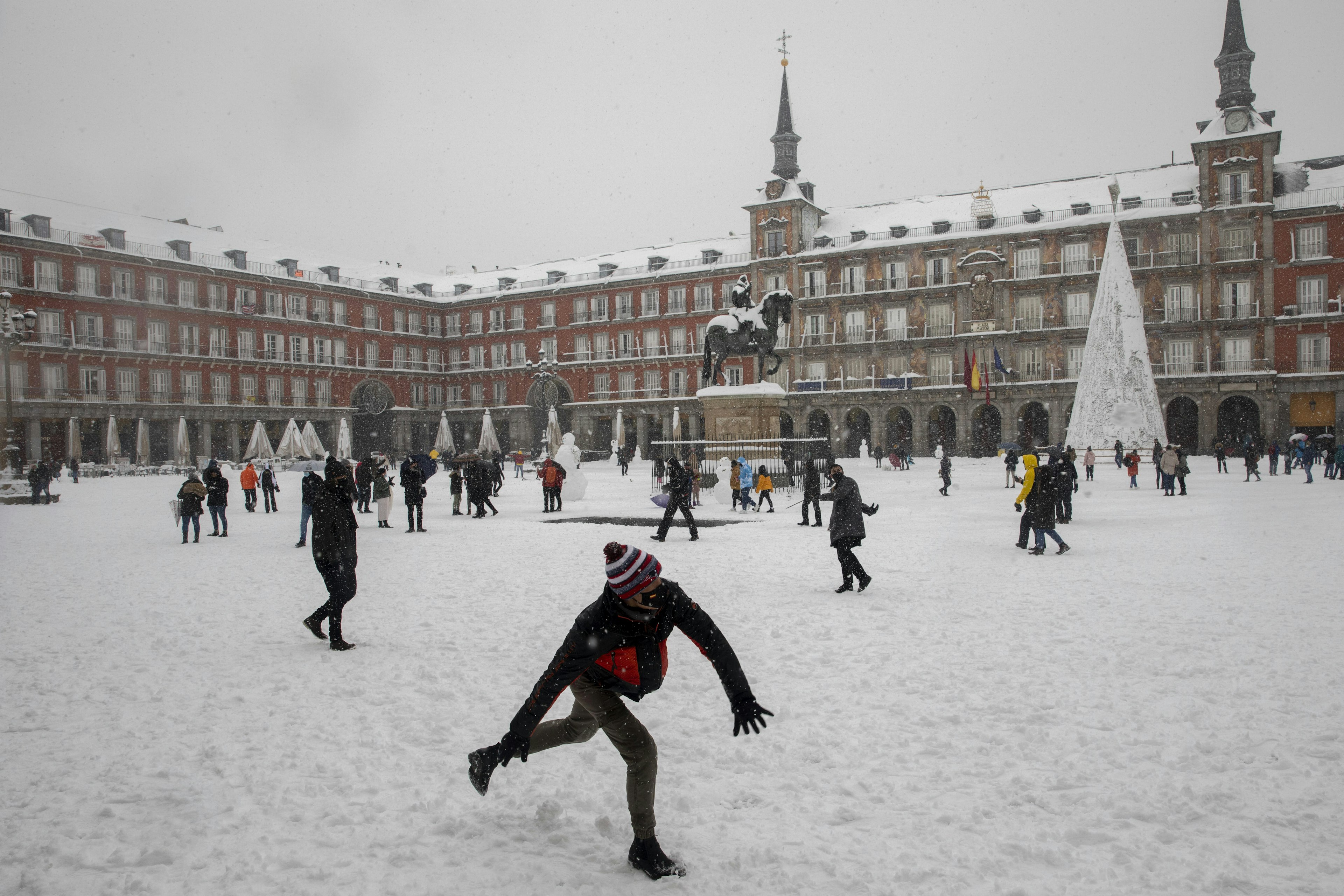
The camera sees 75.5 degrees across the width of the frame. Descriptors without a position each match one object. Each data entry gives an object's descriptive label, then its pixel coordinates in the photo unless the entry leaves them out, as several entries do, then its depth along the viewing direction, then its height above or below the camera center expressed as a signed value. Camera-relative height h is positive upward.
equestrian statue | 21.83 +2.93
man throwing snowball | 3.24 -0.84
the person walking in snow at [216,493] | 14.27 -0.57
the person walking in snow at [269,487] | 18.59 -0.65
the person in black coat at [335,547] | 6.64 -0.70
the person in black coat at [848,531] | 8.71 -0.92
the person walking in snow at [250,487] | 19.14 -0.65
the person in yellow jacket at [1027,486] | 10.74 -0.66
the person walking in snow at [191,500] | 13.49 -0.63
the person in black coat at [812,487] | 15.02 -0.82
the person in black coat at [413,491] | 14.82 -0.66
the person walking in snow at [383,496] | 15.90 -0.78
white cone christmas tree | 27.66 +1.80
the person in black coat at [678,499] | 12.55 -0.80
